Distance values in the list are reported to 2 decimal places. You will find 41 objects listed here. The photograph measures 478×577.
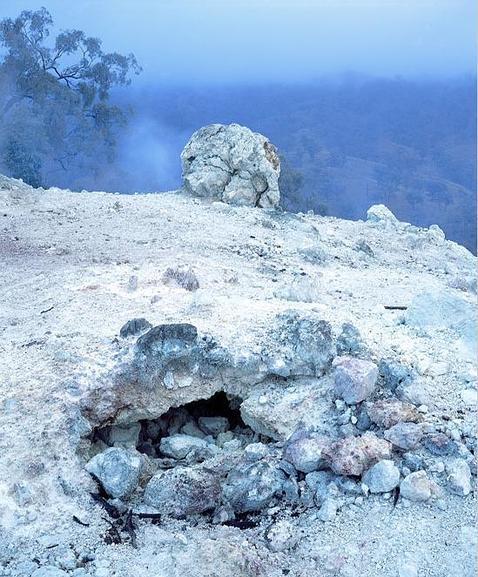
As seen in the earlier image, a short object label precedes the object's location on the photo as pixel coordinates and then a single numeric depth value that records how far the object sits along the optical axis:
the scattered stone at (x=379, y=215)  11.07
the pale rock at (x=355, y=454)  2.88
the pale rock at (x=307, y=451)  2.97
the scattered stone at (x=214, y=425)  3.90
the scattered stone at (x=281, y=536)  2.67
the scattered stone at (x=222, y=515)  2.85
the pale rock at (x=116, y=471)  2.96
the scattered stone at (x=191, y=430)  3.88
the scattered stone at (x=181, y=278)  4.98
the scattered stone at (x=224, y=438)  3.74
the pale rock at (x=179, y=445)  3.52
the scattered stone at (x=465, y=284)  6.22
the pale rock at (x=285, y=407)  3.38
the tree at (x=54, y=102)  18.41
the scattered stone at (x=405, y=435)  3.03
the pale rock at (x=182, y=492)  2.90
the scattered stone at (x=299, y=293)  4.79
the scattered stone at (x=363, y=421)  3.23
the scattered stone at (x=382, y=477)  2.82
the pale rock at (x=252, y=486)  2.89
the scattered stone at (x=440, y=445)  3.01
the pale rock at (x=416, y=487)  2.78
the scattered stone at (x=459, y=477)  2.81
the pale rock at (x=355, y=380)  3.34
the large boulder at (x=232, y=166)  10.43
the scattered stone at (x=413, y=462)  2.93
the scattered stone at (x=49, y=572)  2.47
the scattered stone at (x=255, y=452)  3.11
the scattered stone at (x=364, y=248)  7.90
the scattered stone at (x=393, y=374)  3.49
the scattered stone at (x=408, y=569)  2.48
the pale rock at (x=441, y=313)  4.25
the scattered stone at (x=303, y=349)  3.70
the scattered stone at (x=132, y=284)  4.92
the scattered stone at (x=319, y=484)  2.86
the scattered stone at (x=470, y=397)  3.37
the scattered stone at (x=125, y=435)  3.65
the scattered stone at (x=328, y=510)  2.75
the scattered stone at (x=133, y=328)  3.93
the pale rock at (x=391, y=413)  3.17
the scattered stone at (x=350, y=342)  3.79
